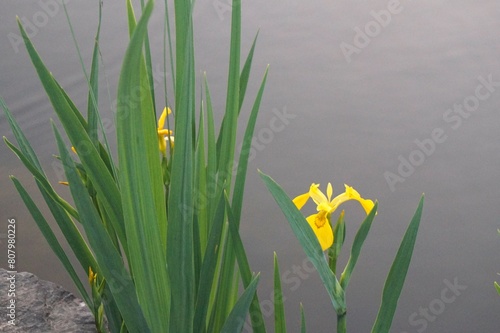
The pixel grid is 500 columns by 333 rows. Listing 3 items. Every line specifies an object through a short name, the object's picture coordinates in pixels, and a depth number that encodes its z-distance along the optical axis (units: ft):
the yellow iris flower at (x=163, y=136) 5.13
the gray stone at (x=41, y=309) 5.68
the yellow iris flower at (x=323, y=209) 4.69
